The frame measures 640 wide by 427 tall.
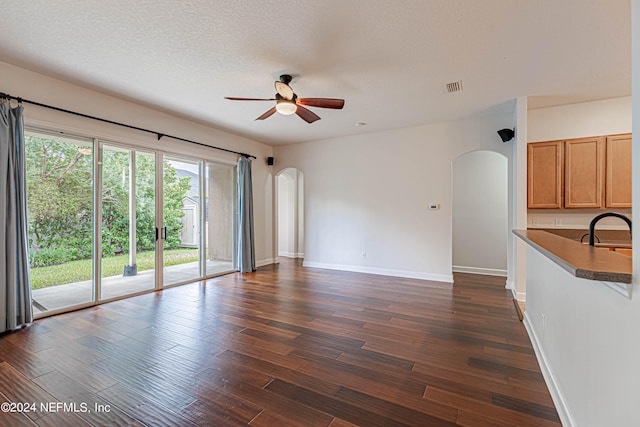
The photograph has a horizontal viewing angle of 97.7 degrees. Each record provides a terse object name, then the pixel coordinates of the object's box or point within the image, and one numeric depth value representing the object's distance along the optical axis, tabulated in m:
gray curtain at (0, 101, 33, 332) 2.94
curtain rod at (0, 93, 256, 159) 3.07
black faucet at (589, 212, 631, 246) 1.75
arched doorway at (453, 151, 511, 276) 5.66
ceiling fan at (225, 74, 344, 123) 3.04
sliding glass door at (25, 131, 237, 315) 3.46
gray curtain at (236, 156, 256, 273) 5.89
